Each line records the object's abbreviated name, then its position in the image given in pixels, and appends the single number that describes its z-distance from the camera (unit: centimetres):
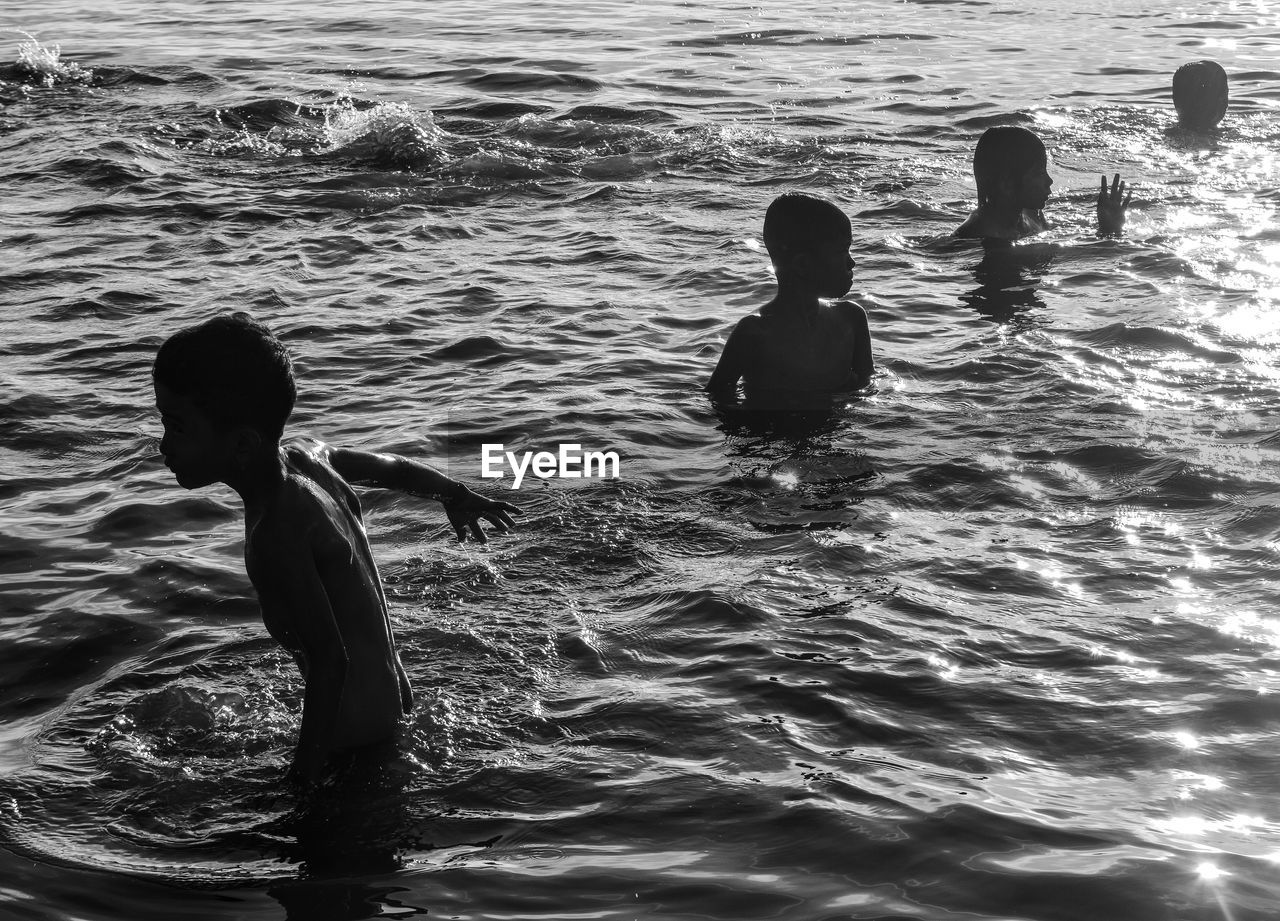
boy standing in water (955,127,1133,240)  1072
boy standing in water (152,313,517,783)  408
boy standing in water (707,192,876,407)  764
